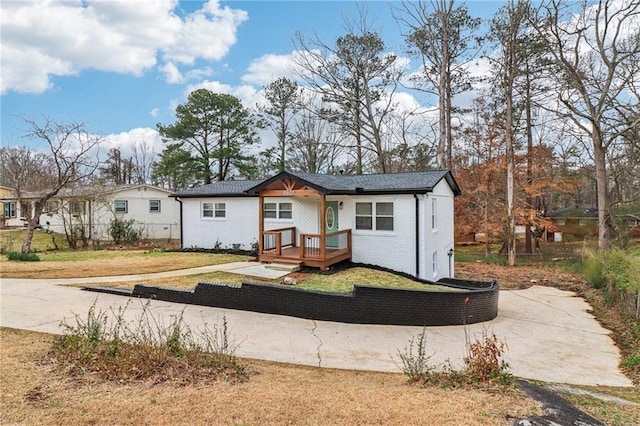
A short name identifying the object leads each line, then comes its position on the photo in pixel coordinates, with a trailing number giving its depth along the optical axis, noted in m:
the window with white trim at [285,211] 15.25
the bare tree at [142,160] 44.84
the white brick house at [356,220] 12.37
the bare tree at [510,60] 20.14
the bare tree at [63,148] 16.84
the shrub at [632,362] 6.66
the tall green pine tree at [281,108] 28.20
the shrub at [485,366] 4.68
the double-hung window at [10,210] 33.11
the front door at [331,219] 13.83
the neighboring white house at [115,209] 22.27
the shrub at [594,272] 13.98
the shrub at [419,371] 4.90
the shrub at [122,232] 20.93
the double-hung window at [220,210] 16.95
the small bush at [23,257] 14.11
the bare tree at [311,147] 29.84
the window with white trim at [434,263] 13.68
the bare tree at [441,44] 21.55
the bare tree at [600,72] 17.06
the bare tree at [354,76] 23.31
